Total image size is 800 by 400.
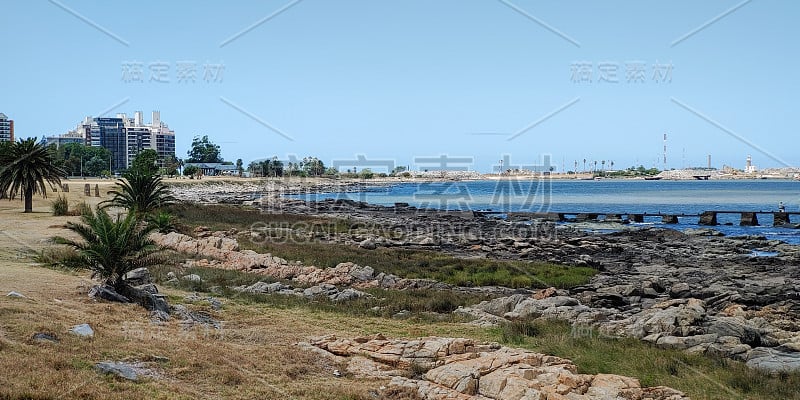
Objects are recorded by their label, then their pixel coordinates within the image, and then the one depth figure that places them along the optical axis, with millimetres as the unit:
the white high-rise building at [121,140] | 190875
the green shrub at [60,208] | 38262
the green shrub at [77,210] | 38844
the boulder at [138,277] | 16844
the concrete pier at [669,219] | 60909
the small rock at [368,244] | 34906
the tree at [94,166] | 133625
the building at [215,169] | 179875
